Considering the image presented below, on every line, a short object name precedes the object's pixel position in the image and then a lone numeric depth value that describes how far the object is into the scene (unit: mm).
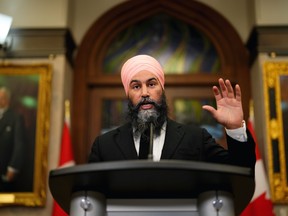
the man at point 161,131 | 1987
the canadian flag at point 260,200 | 5000
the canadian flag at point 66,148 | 5348
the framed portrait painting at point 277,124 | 5207
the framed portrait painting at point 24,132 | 5332
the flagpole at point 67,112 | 5551
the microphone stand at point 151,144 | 1716
